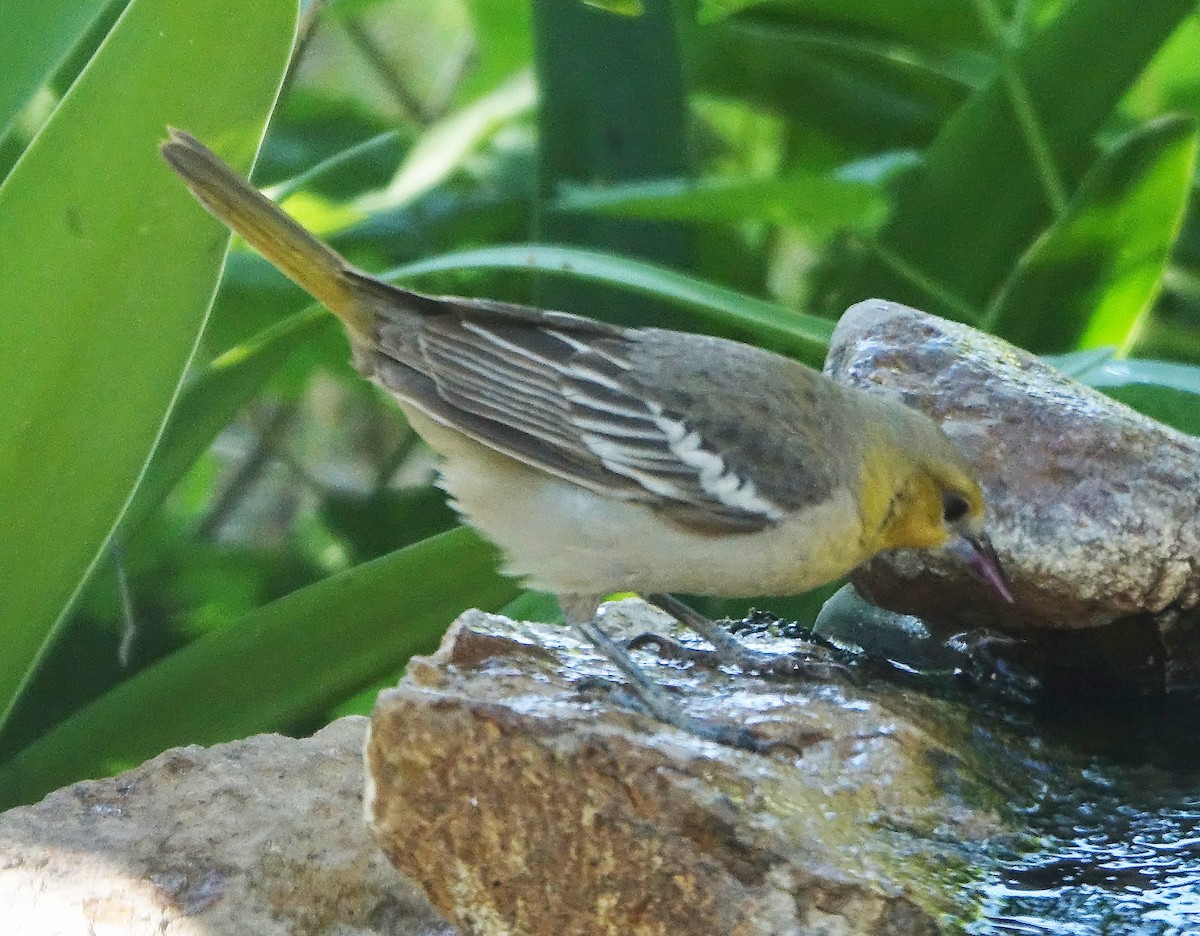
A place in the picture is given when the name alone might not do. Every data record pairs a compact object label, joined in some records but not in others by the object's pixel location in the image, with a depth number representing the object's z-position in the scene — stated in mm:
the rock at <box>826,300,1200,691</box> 4762
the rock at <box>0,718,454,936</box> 4246
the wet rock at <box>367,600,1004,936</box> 3650
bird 4844
